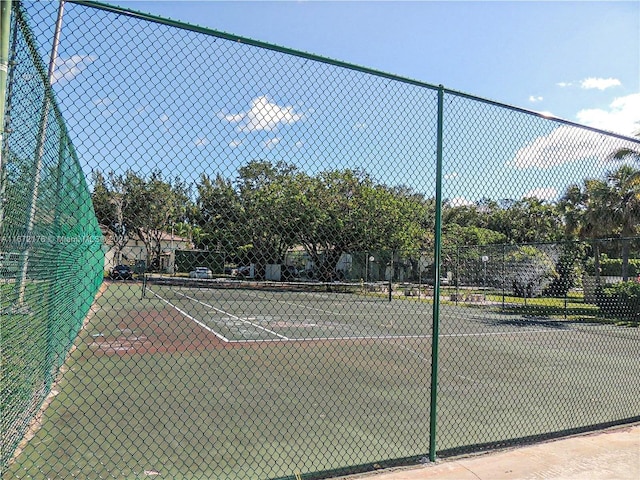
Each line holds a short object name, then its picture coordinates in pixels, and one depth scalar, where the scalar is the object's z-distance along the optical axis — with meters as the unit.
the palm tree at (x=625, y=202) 17.11
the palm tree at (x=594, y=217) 19.53
